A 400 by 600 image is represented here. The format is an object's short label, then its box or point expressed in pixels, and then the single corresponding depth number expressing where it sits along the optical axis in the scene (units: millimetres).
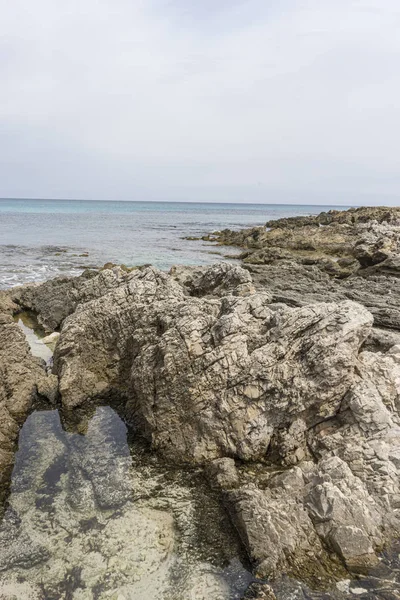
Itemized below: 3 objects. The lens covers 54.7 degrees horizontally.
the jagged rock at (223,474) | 7168
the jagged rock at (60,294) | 13511
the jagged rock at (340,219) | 51750
